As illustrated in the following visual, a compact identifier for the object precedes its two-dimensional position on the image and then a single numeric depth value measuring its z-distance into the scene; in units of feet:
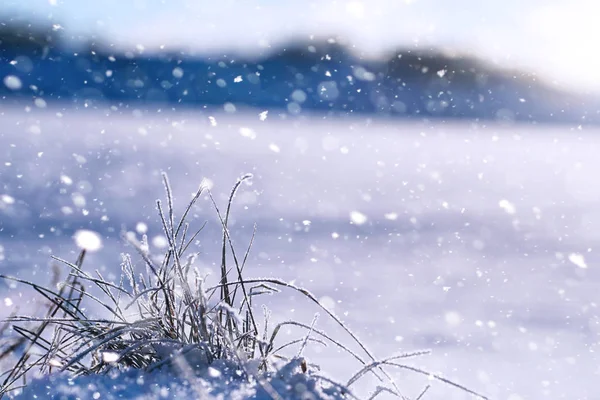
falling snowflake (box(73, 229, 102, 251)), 15.23
